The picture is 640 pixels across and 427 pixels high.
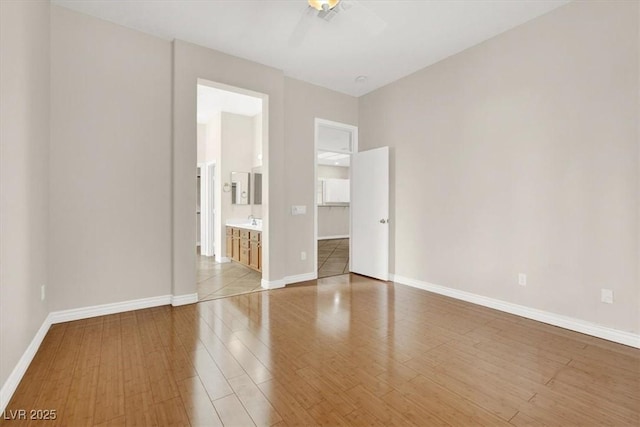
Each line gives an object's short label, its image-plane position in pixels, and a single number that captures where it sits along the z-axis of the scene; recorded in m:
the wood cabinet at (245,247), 4.90
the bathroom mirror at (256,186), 6.47
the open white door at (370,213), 4.66
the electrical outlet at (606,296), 2.63
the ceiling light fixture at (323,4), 2.35
